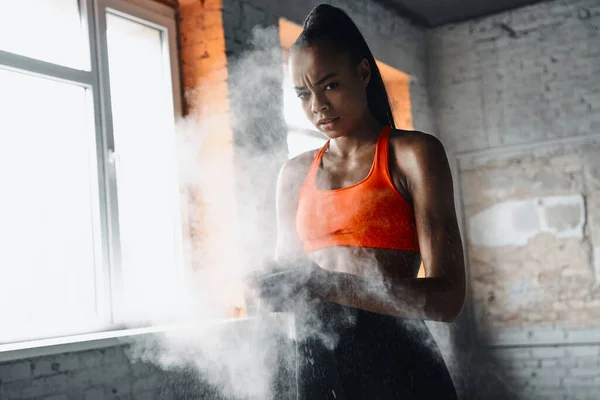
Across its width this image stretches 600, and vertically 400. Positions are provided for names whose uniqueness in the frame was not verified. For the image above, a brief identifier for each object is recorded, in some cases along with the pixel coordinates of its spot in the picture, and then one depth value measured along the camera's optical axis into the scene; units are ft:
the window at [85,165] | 10.23
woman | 4.60
